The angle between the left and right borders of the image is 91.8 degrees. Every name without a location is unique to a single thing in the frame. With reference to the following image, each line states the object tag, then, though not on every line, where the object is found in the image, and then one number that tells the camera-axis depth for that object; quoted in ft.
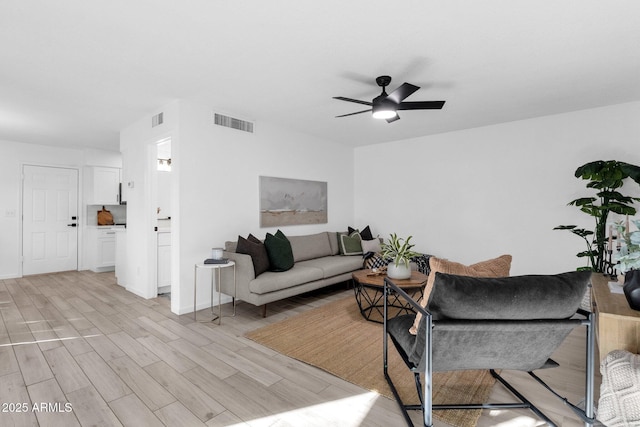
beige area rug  6.95
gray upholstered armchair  4.74
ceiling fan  9.59
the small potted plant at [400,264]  11.09
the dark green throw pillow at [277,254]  12.93
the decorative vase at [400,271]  11.19
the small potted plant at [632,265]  5.75
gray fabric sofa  11.72
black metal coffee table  10.79
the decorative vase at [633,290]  5.92
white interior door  19.33
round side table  11.42
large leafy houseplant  11.77
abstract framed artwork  15.79
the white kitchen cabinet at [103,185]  21.49
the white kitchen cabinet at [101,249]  20.84
